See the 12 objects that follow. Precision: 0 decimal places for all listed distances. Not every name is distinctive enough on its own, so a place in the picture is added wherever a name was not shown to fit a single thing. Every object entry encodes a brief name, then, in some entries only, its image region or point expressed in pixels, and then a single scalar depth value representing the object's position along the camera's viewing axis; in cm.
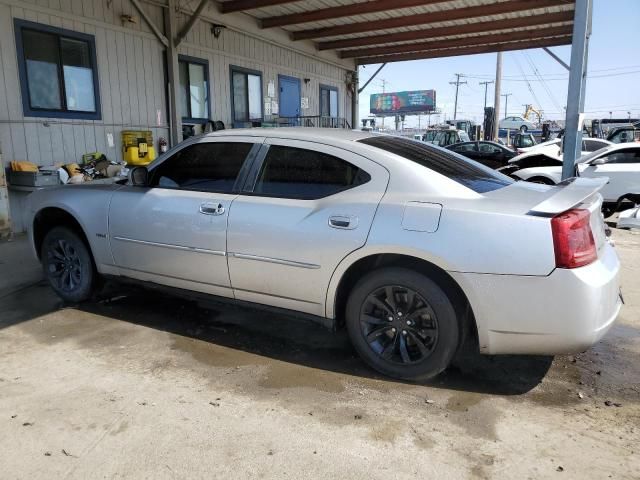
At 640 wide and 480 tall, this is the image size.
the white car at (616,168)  1022
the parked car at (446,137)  2407
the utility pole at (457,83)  8819
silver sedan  290
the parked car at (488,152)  1752
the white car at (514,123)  5256
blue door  1476
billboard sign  9138
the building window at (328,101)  1712
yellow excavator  6496
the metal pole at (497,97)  3084
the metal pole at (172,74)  1035
